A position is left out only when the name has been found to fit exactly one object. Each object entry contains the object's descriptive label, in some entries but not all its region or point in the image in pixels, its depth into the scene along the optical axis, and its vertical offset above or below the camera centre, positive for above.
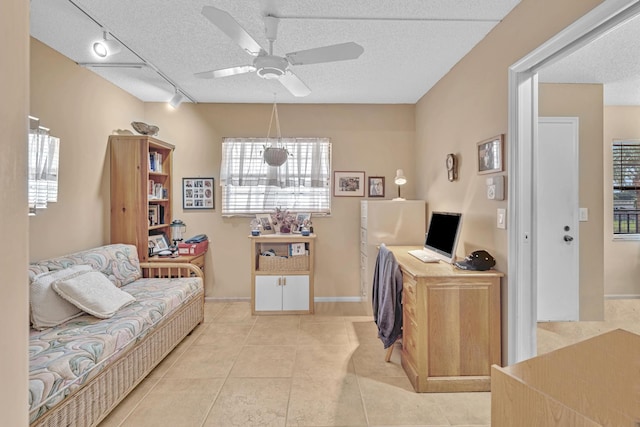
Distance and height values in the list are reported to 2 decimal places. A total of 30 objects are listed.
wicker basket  3.92 -0.60
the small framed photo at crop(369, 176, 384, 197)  4.34 +0.38
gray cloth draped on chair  2.54 -0.70
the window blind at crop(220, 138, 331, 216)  4.26 +0.48
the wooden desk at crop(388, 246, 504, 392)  2.28 -0.81
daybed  1.66 -0.77
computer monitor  2.65 -0.18
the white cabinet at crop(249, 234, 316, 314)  3.86 -0.81
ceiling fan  1.85 +1.03
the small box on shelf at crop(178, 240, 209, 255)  3.88 -0.43
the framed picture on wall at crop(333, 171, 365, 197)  4.34 +0.45
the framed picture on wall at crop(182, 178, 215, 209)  4.28 +0.22
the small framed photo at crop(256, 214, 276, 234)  4.18 -0.13
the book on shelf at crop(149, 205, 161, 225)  3.88 -0.02
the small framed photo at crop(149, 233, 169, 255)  3.75 -0.36
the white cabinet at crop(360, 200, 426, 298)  3.78 -0.12
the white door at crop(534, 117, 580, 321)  3.36 -0.04
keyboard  2.78 -0.37
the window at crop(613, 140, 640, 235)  4.06 +0.38
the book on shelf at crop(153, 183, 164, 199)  3.90 +0.27
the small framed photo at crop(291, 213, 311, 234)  4.17 -0.09
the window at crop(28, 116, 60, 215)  2.48 +0.37
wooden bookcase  3.57 +0.25
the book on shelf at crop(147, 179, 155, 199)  3.77 +0.27
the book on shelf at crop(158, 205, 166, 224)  4.06 -0.02
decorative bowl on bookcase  3.62 +0.95
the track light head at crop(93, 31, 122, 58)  2.64 +1.36
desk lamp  3.96 +0.45
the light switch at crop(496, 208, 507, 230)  2.27 -0.02
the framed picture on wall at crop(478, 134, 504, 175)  2.32 +0.45
